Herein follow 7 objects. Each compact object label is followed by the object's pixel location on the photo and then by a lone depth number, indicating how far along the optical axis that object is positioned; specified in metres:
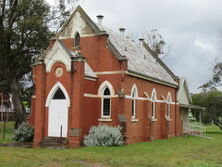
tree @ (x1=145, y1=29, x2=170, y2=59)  58.00
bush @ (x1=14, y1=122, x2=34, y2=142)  25.52
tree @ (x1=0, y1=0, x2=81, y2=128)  31.88
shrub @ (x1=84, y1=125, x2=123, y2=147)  22.36
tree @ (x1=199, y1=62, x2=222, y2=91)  53.09
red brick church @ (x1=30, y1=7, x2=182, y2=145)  23.52
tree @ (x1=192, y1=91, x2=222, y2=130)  48.25
